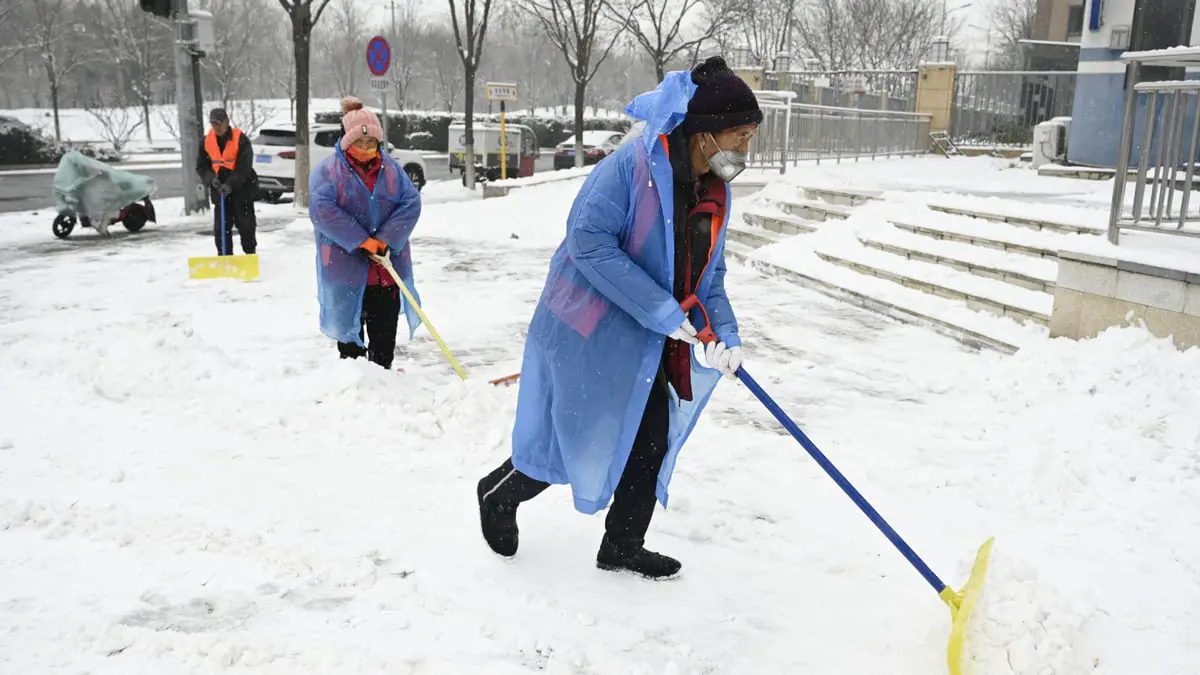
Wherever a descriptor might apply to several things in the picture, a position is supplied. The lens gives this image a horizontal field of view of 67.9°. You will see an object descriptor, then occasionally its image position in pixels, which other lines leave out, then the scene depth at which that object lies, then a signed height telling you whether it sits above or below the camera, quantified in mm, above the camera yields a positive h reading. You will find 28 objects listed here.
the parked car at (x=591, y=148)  29234 +88
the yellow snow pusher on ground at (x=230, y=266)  9109 -1266
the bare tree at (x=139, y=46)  37094 +4090
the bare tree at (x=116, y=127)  31316 +439
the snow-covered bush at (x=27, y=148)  27359 -370
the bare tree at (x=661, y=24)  27125 +3955
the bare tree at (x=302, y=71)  15719 +1269
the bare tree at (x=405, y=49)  54906 +6492
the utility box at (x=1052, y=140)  16047 +399
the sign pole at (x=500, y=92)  18469 +1148
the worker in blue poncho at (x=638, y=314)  2809 -523
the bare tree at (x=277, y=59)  60838 +6369
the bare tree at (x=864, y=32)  39000 +5667
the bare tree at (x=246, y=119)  32909 +916
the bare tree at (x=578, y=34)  23825 +3189
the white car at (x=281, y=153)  17469 -210
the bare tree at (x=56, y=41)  33125 +4050
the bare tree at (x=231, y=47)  38188 +4777
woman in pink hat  5020 -472
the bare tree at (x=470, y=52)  20766 +2325
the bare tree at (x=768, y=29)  36312 +5256
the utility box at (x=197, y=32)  13891 +1644
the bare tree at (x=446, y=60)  61625 +6079
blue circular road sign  14828 +1459
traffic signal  12875 +1874
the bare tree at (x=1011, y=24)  48969 +8095
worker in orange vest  9672 -364
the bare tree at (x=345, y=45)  61244 +7416
